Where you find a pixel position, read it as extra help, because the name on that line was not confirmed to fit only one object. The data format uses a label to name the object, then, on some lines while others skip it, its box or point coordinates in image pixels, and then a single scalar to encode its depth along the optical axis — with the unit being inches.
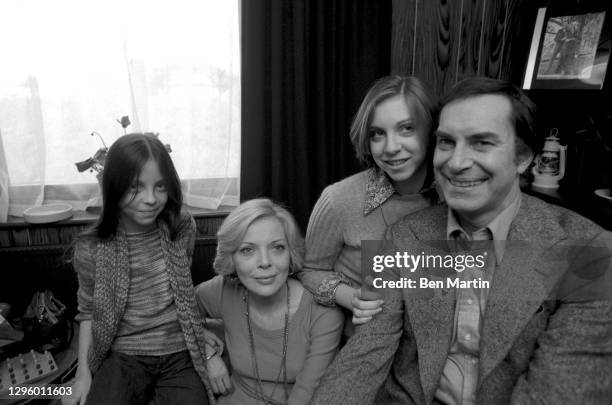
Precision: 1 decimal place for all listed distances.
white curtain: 86.4
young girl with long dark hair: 56.8
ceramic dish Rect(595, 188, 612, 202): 55.3
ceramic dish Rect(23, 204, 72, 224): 84.1
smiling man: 37.4
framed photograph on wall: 58.9
